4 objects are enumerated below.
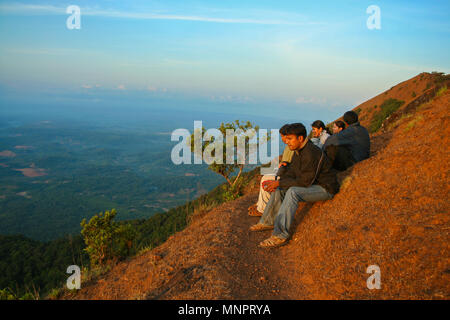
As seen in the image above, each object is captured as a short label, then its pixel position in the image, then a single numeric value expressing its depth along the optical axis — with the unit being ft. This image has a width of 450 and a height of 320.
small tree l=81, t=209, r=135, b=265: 21.31
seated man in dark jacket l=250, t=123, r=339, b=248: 14.51
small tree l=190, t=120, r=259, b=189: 36.11
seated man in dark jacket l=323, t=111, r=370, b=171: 19.67
